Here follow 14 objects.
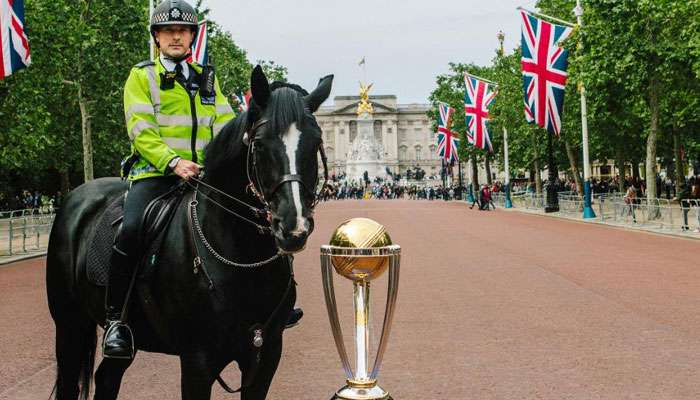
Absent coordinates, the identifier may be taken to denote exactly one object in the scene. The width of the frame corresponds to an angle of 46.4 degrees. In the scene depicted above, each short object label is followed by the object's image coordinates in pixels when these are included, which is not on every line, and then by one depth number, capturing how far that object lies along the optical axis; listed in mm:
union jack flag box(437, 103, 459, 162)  58031
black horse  3740
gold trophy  3766
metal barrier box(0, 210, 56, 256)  24969
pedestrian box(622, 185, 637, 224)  31469
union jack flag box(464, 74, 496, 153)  45250
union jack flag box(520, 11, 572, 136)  30281
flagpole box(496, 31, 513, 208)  57775
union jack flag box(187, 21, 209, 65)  27891
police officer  4398
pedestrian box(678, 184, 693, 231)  26453
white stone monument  117375
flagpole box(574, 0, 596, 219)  34594
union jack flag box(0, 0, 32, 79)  18672
